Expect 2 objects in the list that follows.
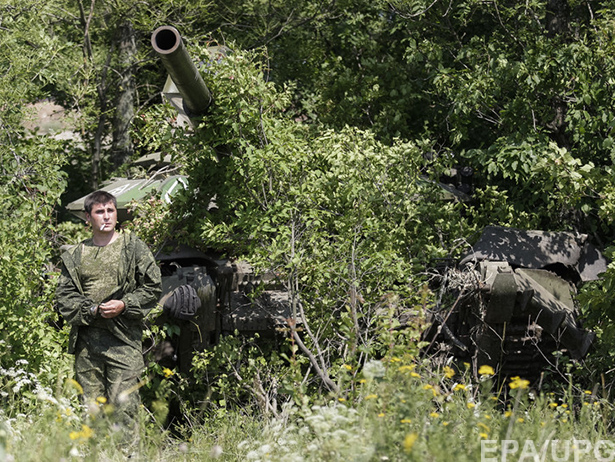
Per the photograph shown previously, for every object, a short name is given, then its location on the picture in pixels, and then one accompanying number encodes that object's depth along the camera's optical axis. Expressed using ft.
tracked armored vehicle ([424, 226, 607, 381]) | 46.11
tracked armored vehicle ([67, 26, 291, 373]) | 44.42
